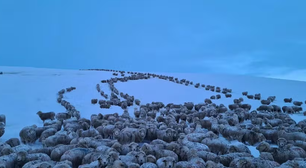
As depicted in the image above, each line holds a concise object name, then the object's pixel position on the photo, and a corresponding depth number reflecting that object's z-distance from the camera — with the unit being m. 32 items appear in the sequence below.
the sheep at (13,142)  8.68
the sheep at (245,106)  18.40
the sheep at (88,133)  9.80
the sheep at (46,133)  9.42
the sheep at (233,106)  18.19
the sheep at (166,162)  6.34
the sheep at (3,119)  12.48
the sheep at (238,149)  7.92
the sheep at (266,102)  20.73
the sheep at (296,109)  17.95
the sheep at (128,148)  7.73
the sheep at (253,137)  9.71
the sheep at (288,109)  17.48
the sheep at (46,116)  13.80
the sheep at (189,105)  18.53
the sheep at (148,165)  6.16
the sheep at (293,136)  9.52
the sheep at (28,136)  9.40
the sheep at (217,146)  8.30
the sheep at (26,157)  6.75
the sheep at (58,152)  7.18
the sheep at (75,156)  6.94
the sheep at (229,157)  6.99
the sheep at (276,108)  18.11
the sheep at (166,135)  9.72
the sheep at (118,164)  6.05
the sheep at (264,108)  17.88
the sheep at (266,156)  7.21
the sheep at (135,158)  6.71
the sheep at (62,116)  13.91
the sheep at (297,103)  20.48
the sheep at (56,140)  8.63
